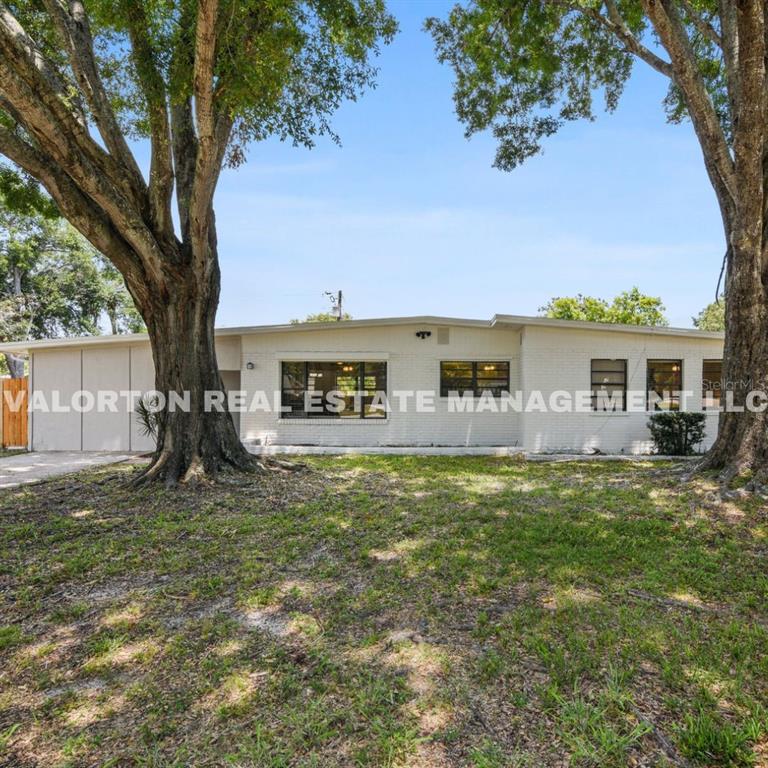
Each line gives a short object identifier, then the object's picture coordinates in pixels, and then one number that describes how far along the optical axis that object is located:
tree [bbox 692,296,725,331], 39.78
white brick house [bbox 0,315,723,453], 11.39
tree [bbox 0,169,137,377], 22.09
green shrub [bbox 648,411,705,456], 10.61
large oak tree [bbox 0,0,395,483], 5.59
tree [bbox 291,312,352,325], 31.88
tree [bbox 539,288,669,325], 29.31
